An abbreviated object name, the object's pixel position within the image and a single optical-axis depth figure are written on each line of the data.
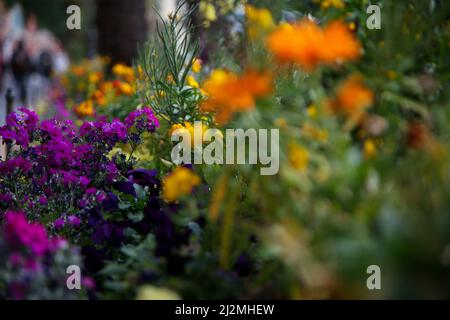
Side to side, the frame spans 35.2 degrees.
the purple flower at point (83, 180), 3.35
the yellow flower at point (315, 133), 2.11
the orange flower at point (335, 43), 1.88
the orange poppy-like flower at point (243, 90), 1.96
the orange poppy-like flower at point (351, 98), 1.90
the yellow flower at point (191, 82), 4.38
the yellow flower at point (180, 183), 2.26
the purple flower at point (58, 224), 3.05
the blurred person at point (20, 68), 15.16
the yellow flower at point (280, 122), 2.18
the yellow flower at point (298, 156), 2.02
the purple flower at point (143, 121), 3.92
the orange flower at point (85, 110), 5.67
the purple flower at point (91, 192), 3.27
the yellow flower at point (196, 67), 4.91
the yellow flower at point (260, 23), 2.21
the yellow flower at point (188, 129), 3.12
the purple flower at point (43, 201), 3.42
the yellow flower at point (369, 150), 2.15
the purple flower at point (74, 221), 2.99
